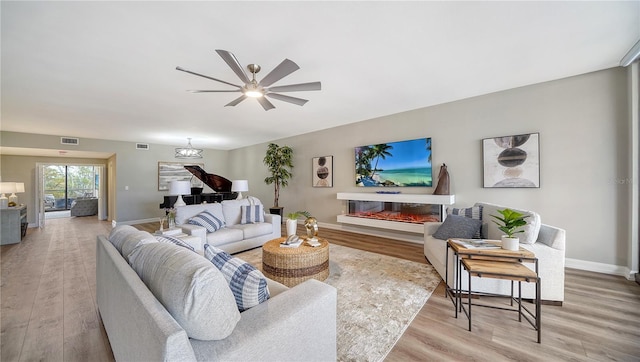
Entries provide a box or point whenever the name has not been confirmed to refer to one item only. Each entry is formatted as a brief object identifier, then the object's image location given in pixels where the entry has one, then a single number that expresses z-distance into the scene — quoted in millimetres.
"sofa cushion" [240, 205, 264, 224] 4281
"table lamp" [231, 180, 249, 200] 5504
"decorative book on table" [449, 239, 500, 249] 2119
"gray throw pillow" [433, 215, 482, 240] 2891
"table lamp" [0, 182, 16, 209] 5002
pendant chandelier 7344
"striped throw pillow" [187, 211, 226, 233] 3600
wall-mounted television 4352
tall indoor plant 6551
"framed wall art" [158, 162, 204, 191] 7582
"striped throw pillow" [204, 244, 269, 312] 1176
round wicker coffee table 2561
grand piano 5804
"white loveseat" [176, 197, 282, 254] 3516
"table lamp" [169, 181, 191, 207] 4190
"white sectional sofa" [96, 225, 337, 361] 865
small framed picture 5816
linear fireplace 4145
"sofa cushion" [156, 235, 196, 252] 1697
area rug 1753
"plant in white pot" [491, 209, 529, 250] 2004
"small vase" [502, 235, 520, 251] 1993
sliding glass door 9516
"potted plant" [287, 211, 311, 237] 3316
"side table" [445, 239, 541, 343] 1752
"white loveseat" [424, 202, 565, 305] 2193
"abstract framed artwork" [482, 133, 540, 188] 3346
